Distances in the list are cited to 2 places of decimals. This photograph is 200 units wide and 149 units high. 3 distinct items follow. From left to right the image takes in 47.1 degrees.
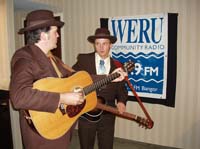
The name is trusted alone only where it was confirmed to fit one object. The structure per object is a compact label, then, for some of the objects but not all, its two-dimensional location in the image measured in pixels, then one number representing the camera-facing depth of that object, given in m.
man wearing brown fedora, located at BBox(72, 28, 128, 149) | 2.09
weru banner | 2.88
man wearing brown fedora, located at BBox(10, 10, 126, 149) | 1.26
